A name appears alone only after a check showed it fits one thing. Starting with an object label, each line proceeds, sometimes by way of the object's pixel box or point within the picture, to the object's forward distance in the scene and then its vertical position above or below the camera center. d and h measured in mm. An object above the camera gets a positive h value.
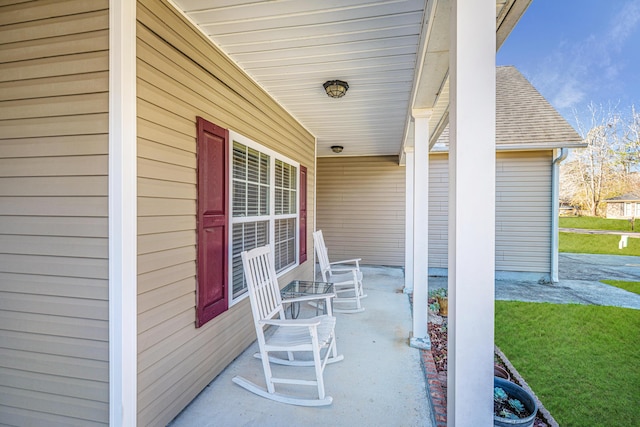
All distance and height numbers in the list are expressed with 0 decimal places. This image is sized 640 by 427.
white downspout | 6219 -93
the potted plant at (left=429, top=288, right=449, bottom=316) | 4180 -1338
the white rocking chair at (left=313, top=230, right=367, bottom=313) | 4305 -983
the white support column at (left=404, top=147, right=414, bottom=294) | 5235 -177
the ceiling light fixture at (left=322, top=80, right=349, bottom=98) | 3070 +1277
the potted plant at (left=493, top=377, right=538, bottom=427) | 1786 -1227
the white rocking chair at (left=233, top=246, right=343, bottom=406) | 2191 -949
